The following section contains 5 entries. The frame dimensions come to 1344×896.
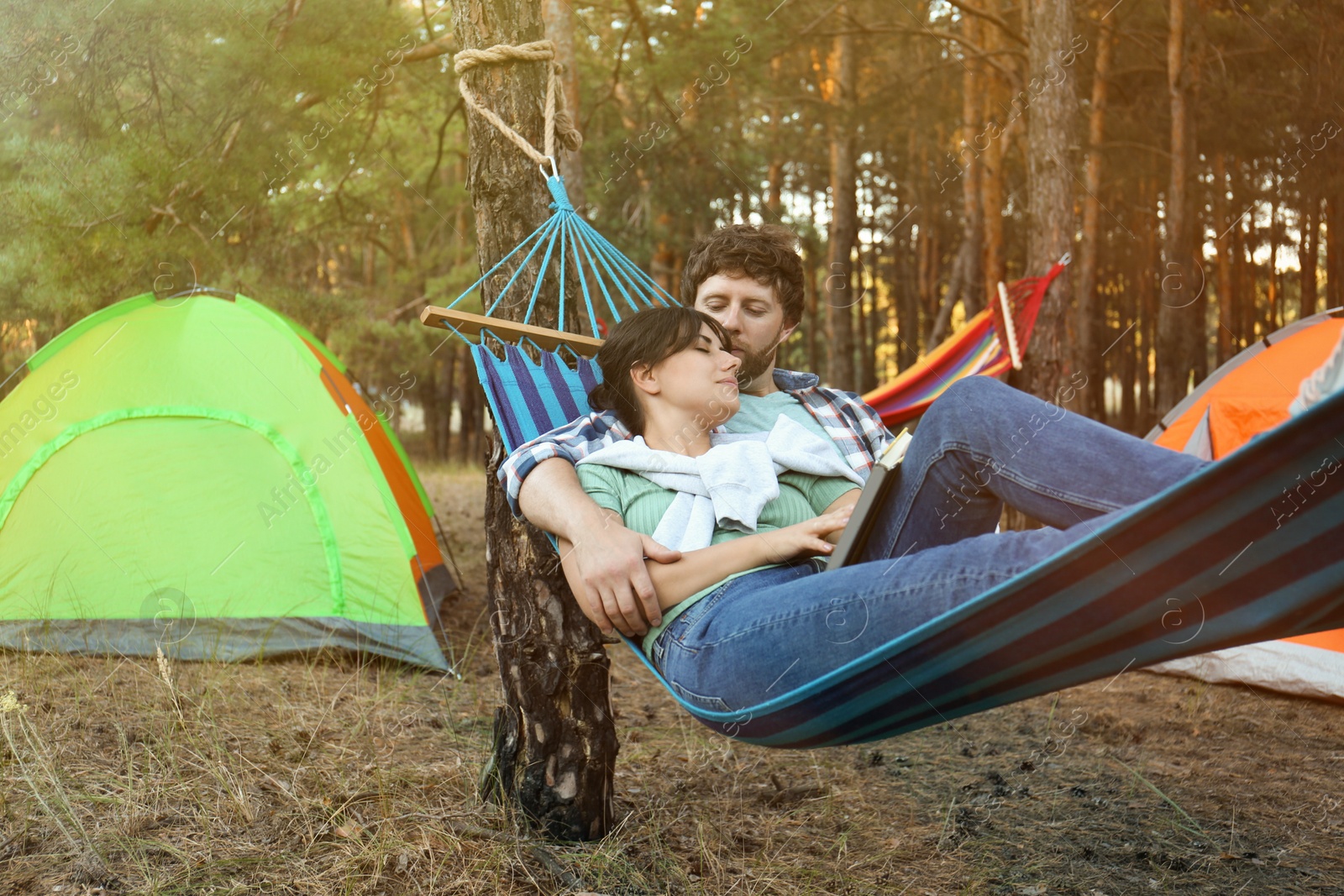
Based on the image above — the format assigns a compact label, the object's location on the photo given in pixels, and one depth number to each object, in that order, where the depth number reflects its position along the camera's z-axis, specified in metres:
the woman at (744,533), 1.11
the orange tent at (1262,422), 2.86
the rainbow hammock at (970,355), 3.64
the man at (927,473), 1.09
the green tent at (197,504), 2.98
